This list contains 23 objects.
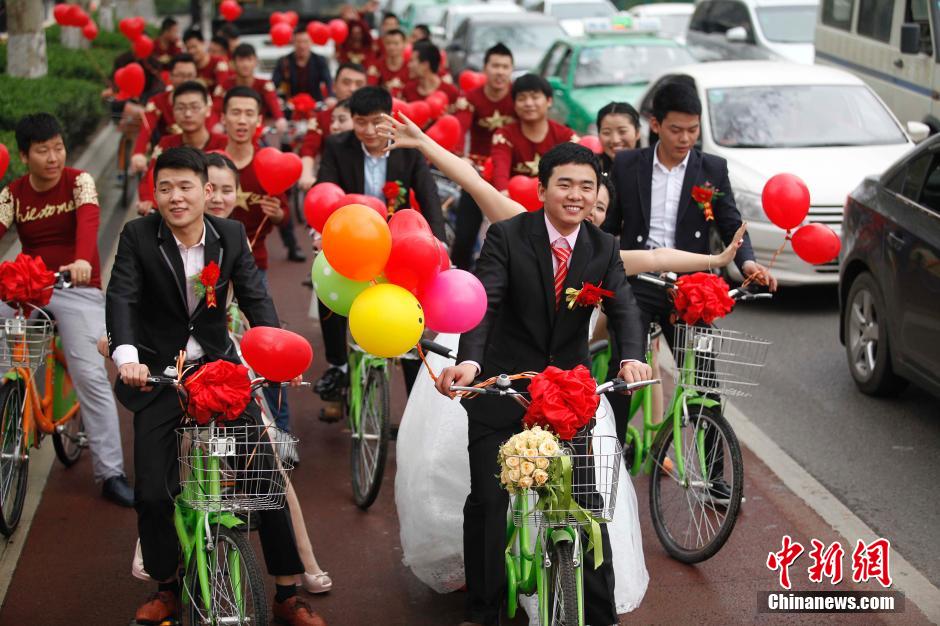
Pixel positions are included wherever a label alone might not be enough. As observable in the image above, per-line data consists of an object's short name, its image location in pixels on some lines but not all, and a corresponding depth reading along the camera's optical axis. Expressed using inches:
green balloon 181.2
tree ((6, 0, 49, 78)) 587.5
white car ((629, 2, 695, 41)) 963.3
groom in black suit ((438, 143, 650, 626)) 189.8
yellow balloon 166.7
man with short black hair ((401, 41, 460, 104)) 522.0
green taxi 570.4
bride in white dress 207.2
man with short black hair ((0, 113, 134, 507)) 256.2
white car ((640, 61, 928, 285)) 406.6
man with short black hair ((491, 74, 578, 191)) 332.5
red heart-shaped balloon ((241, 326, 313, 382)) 174.4
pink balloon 172.7
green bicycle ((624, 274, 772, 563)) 225.3
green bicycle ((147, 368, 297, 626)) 177.9
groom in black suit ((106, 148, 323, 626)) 192.9
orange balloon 168.4
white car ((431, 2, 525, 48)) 876.0
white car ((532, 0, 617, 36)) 995.9
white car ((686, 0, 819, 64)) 677.9
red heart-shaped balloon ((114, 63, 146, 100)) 506.5
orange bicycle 239.3
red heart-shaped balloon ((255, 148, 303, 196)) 279.9
